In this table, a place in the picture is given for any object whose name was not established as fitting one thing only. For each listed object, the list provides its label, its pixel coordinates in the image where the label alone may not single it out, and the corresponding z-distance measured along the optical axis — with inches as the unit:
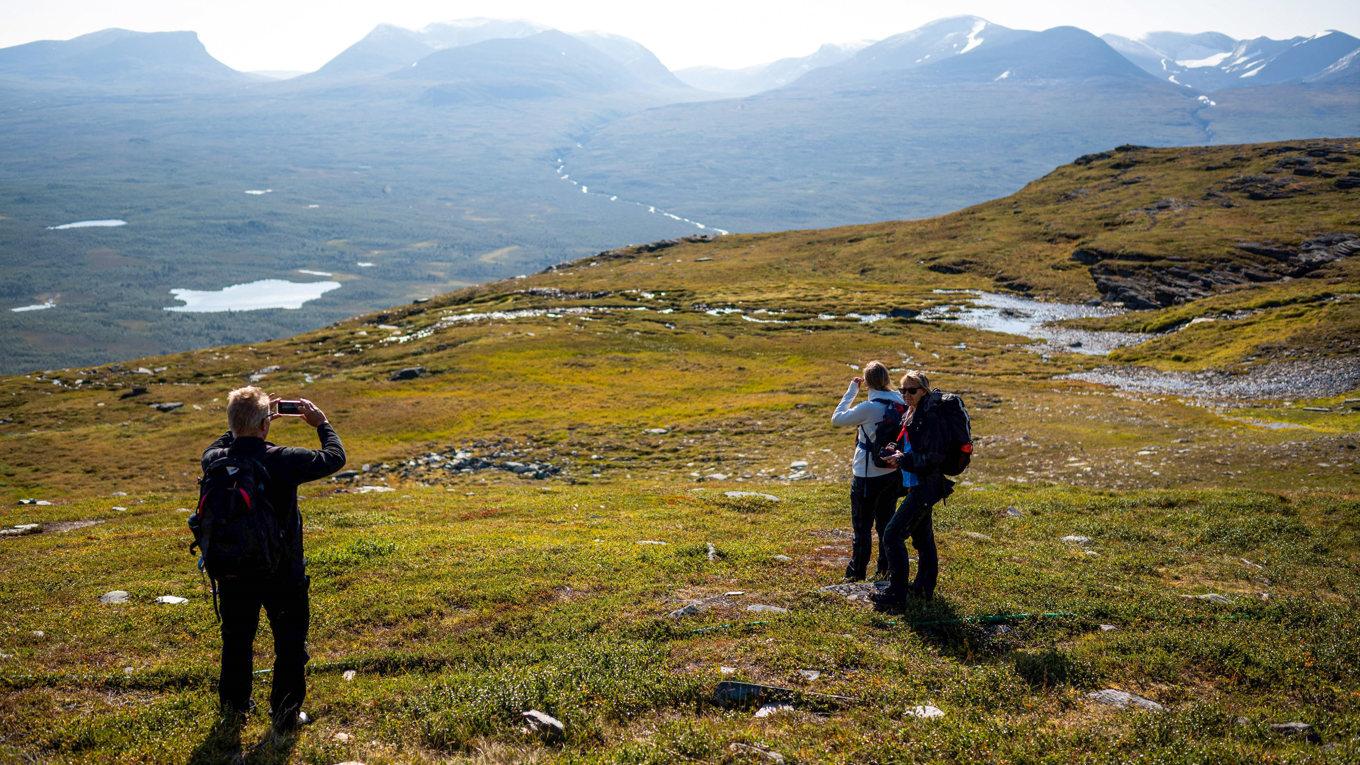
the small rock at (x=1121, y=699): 408.5
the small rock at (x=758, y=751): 354.0
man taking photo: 365.1
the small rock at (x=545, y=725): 385.4
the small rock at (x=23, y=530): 977.5
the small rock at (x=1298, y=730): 370.0
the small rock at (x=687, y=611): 554.6
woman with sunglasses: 524.7
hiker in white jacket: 571.5
